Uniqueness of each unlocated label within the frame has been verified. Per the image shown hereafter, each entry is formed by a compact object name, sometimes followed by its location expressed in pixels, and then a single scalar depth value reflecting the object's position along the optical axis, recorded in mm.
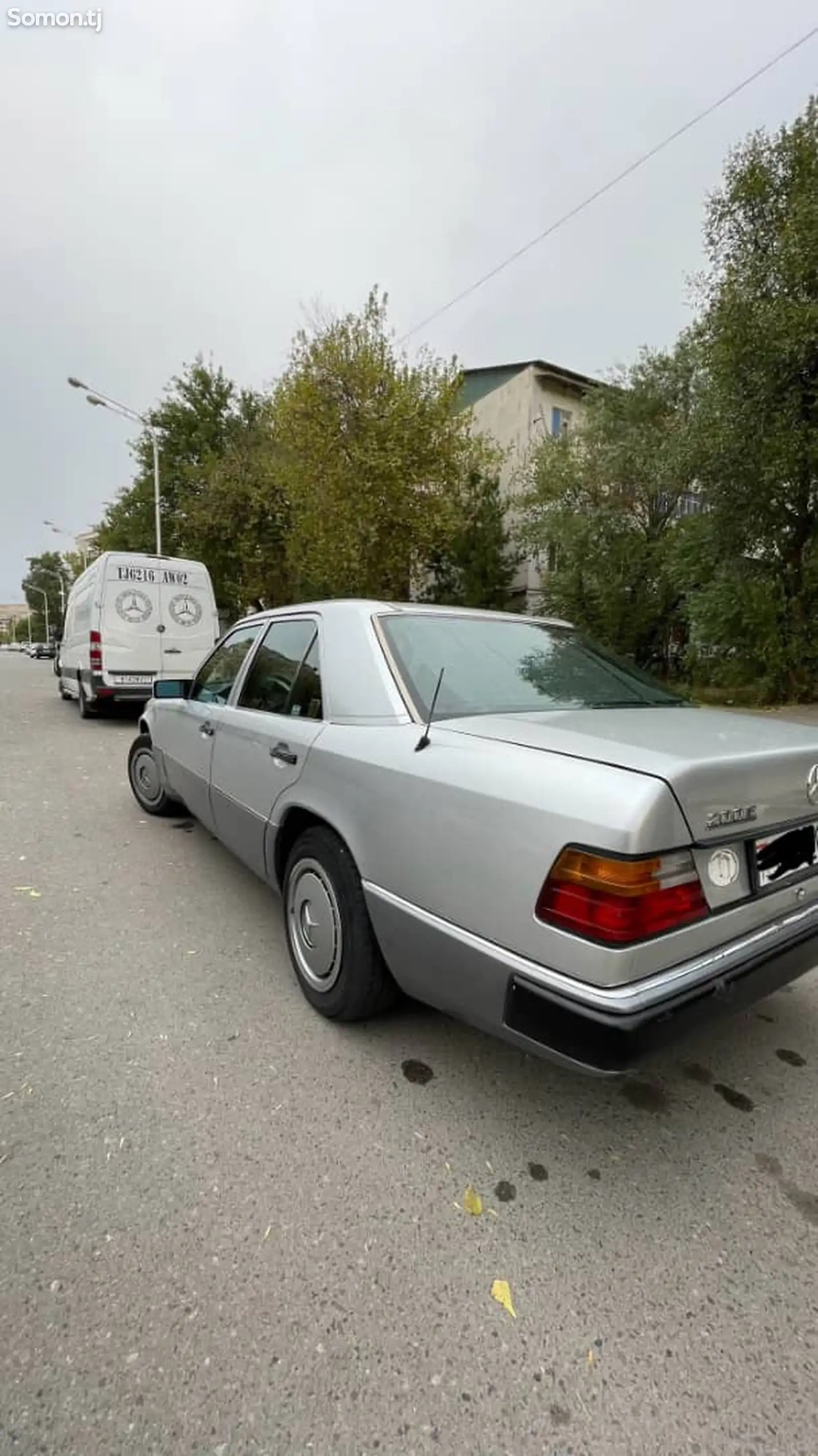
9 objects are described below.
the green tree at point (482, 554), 19266
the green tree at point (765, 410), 9414
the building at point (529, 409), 20672
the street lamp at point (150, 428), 19422
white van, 9578
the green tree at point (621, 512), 14234
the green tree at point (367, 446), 14664
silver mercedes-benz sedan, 1546
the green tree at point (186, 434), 25203
